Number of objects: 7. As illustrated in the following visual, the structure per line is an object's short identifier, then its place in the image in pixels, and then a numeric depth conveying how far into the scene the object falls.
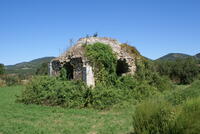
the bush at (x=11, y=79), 32.79
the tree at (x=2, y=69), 52.54
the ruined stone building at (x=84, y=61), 13.60
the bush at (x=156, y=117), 5.08
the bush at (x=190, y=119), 4.68
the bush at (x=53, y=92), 11.93
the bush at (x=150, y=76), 15.02
